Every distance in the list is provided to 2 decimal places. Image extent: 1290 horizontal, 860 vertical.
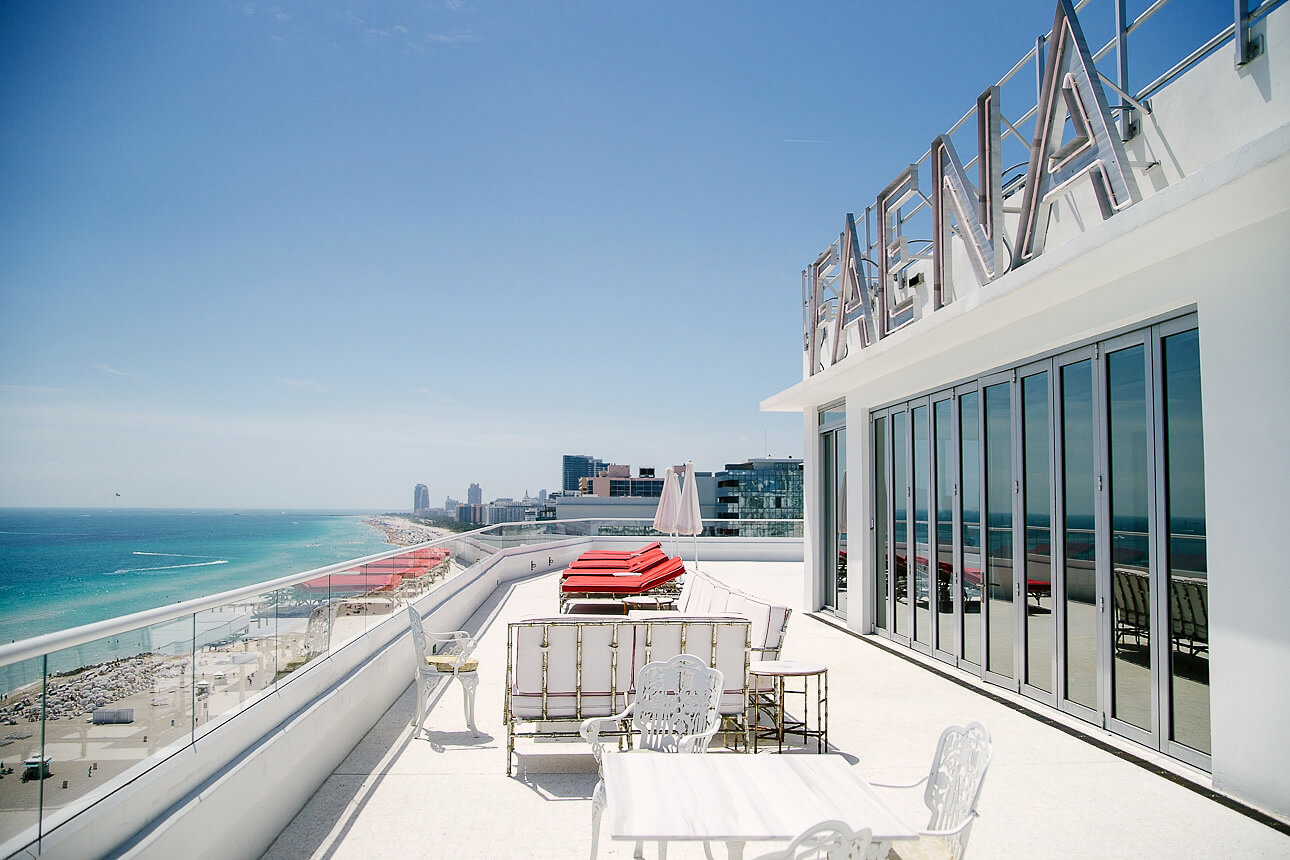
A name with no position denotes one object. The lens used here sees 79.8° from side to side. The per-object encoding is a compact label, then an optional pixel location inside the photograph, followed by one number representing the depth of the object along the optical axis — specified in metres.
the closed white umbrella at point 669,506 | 15.43
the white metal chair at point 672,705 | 4.06
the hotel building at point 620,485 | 92.22
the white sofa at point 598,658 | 4.76
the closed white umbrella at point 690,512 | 14.93
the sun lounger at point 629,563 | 11.22
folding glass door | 4.73
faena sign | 4.86
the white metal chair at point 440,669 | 5.43
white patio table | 2.45
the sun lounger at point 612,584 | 9.87
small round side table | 5.09
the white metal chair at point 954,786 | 2.58
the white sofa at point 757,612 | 5.61
